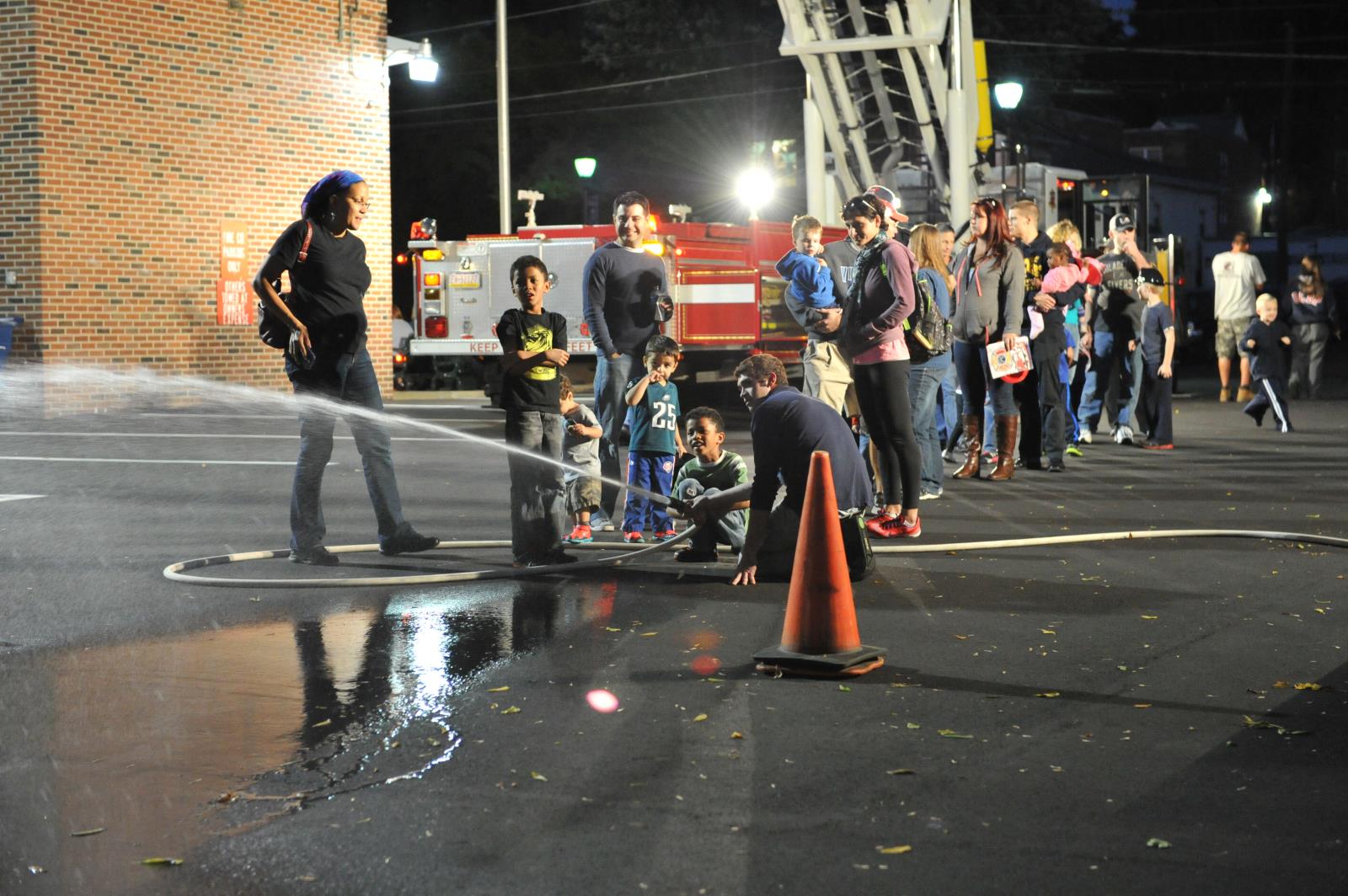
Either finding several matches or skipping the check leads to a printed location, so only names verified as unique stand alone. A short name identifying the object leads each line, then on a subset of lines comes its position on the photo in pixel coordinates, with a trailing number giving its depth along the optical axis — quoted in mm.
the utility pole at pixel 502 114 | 25562
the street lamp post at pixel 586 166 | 33312
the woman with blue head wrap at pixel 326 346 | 8375
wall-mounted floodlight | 22875
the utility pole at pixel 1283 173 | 47281
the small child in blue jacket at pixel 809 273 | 10117
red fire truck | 17844
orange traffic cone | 5789
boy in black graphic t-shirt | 8180
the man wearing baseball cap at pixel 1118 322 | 13992
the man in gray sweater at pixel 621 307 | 9398
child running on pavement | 15242
